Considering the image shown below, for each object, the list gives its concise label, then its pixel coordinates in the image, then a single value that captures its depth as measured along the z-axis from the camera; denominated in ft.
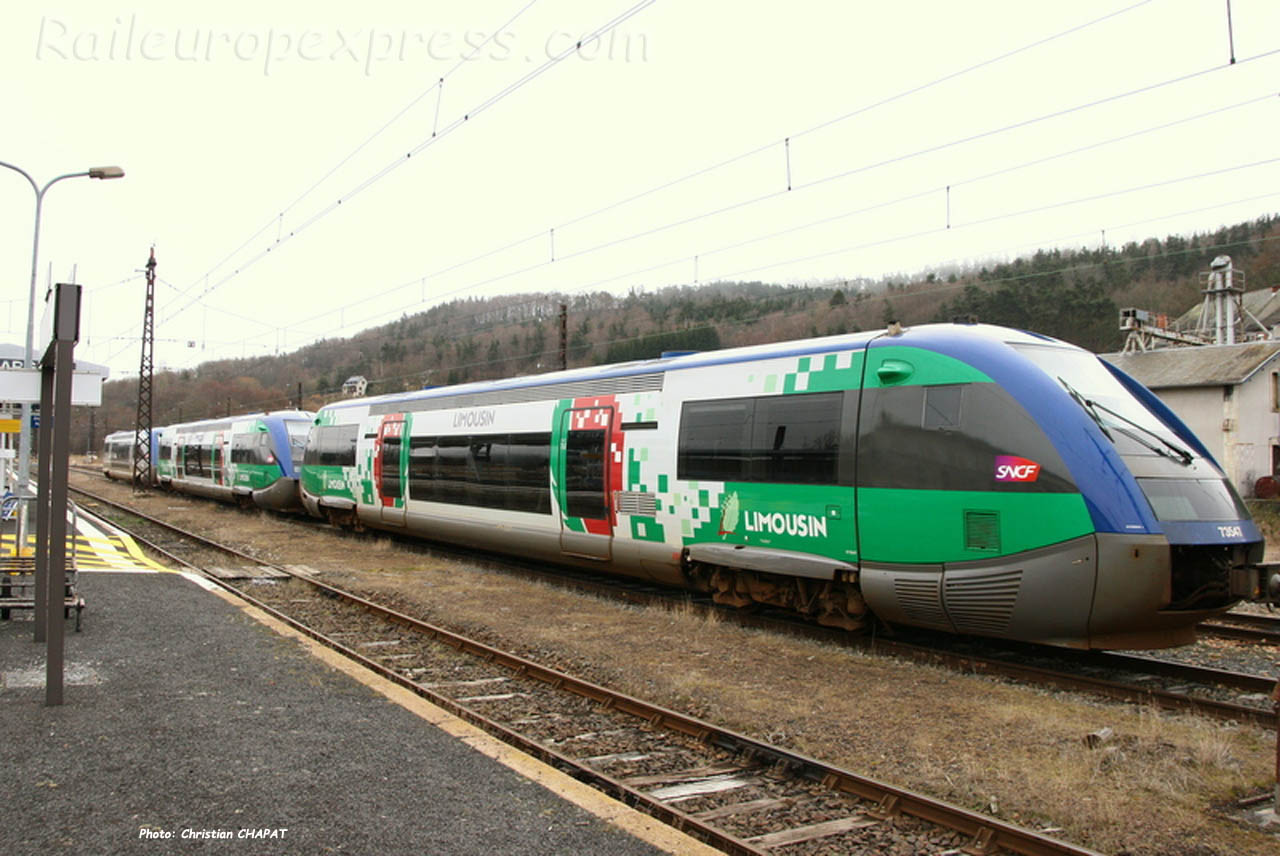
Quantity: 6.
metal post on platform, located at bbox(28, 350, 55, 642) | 29.27
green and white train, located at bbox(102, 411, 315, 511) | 93.25
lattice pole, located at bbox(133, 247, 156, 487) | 135.54
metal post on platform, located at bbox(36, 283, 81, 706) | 22.95
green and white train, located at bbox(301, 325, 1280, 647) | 24.99
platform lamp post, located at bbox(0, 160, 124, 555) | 61.06
